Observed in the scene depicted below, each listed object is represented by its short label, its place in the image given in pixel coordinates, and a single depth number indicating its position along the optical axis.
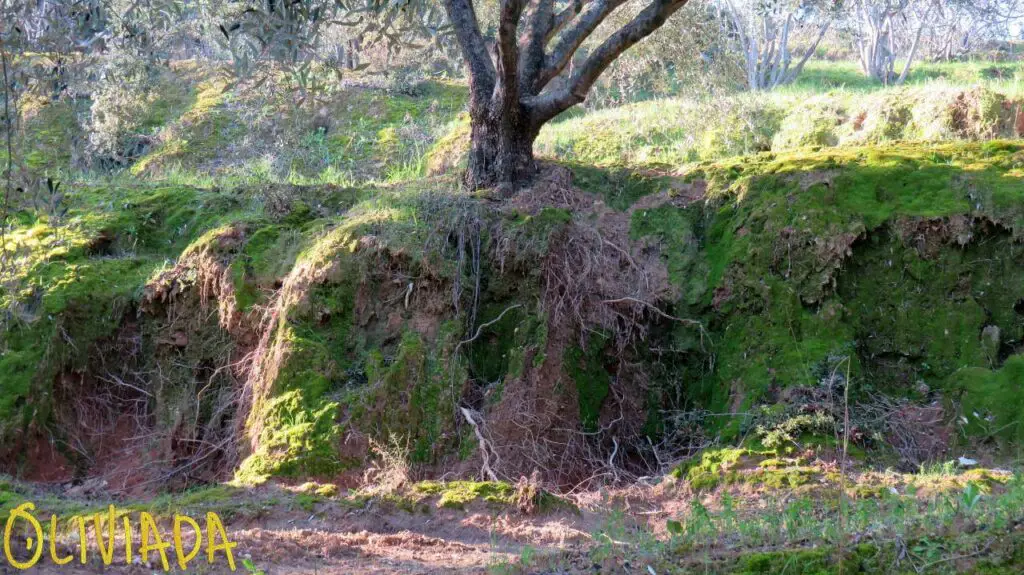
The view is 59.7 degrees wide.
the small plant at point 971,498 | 3.60
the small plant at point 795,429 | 6.61
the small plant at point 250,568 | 4.39
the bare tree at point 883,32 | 19.47
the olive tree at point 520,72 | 8.12
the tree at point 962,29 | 16.55
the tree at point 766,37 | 18.78
